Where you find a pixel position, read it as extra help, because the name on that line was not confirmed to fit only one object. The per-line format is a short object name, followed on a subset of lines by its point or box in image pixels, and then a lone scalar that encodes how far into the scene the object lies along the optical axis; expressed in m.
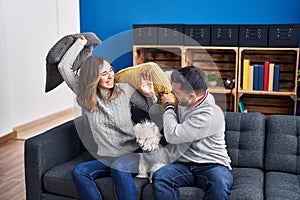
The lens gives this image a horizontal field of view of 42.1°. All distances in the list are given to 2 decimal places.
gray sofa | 2.14
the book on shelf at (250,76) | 3.73
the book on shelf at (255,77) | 3.72
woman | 2.11
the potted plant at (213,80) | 3.61
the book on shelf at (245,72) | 3.73
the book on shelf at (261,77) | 3.69
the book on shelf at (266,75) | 3.68
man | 1.96
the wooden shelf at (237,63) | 3.74
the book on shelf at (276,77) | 3.67
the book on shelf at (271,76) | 3.67
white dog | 2.09
